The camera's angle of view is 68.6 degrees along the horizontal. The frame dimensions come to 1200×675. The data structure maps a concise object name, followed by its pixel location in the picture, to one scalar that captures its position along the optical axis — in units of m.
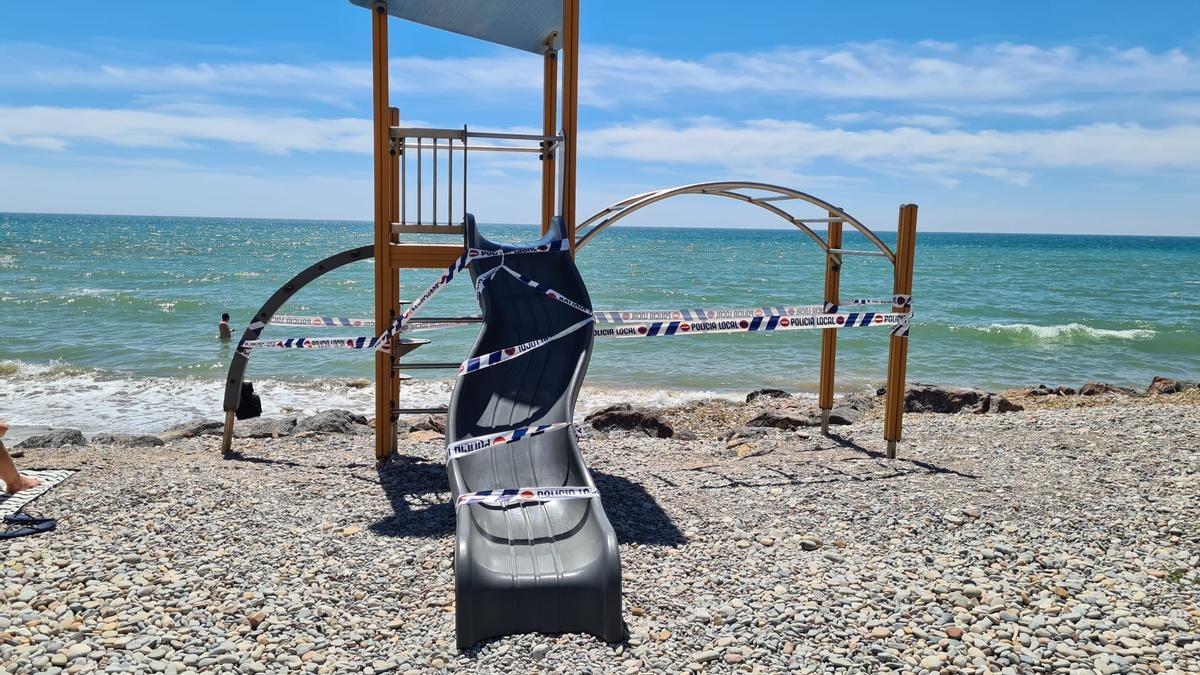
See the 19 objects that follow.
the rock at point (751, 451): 8.28
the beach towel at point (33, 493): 5.90
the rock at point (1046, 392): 14.25
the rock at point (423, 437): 9.03
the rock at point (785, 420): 10.75
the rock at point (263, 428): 10.21
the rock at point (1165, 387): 14.30
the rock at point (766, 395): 14.32
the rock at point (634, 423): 10.10
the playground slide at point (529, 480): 4.27
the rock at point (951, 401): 12.37
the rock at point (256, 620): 4.36
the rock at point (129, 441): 9.97
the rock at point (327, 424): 10.22
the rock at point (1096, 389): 14.56
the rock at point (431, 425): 10.86
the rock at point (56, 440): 9.71
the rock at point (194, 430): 10.70
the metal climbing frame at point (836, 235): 7.29
